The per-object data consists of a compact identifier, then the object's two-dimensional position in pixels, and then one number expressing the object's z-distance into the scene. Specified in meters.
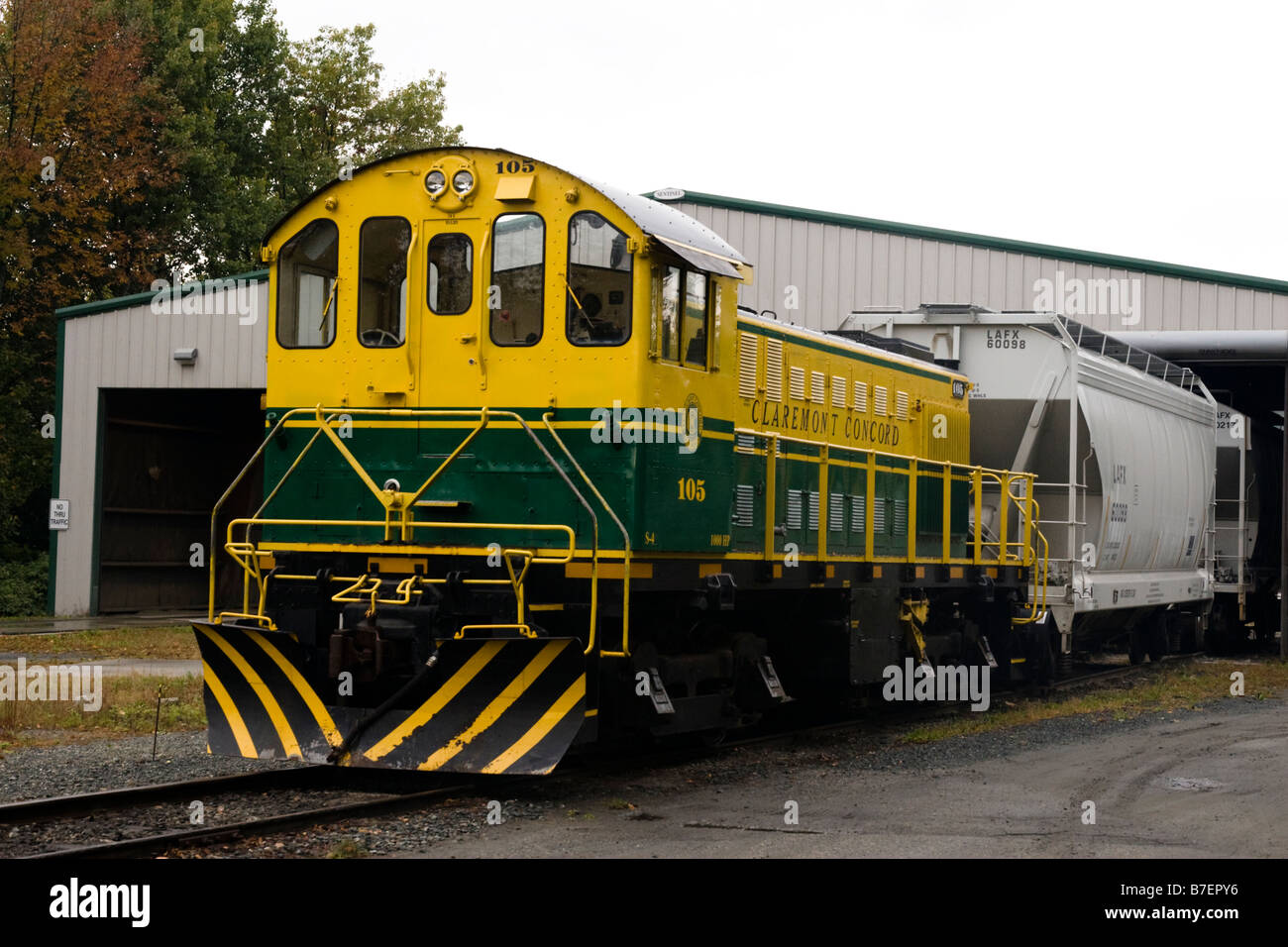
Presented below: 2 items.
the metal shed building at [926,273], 26.06
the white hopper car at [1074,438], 17.55
